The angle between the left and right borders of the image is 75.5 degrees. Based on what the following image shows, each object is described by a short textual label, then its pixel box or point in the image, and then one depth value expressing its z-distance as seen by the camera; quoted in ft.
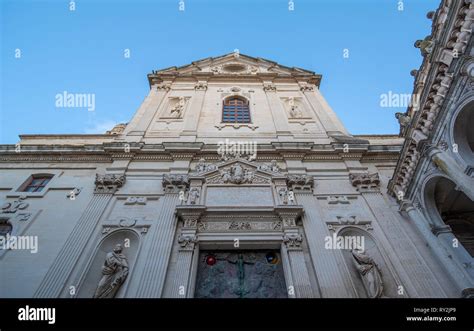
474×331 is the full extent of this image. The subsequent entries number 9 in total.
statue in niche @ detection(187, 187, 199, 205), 37.37
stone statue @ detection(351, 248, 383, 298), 28.60
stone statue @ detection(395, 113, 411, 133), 32.36
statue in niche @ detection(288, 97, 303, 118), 57.82
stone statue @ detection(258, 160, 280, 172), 42.96
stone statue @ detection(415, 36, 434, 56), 28.27
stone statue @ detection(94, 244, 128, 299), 28.61
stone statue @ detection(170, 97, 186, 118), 57.67
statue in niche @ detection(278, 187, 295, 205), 37.78
